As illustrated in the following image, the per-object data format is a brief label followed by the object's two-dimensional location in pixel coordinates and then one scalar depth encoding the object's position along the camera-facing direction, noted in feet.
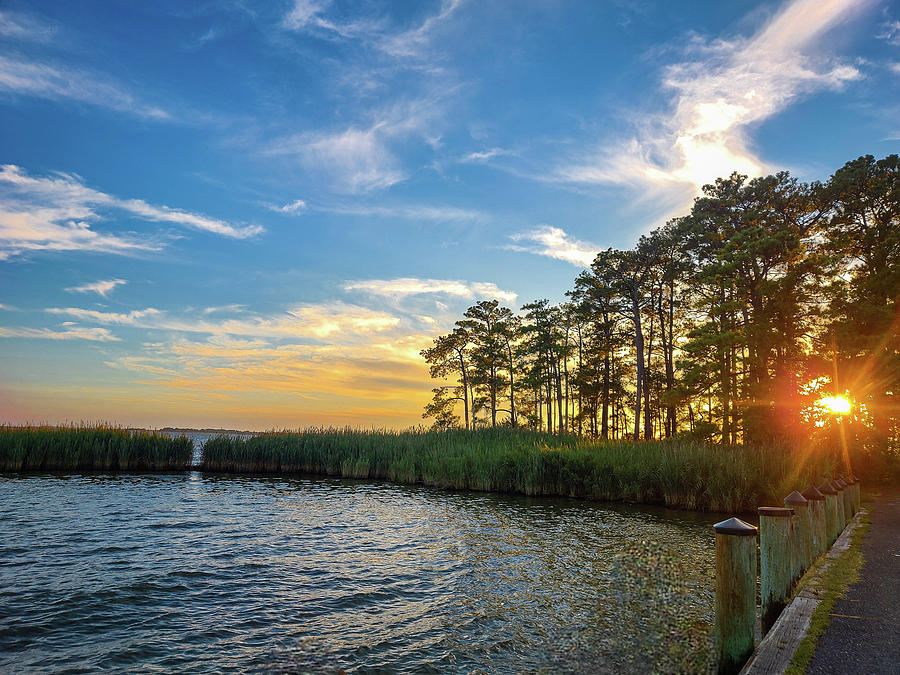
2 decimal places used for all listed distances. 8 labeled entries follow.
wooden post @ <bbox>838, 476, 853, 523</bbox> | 36.37
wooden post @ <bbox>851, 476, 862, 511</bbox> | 42.71
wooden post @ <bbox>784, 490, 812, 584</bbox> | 19.66
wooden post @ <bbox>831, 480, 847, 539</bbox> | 31.49
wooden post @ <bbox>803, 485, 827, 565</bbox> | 22.91
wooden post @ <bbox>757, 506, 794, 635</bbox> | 17.20
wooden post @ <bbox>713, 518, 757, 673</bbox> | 14.25
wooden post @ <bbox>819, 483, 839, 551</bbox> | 27.43
